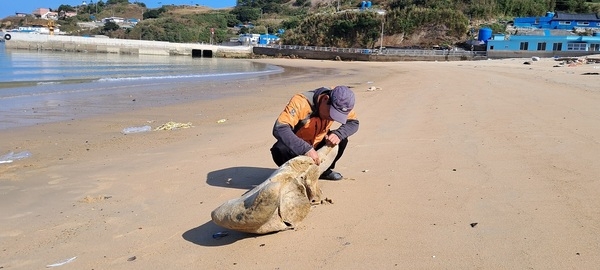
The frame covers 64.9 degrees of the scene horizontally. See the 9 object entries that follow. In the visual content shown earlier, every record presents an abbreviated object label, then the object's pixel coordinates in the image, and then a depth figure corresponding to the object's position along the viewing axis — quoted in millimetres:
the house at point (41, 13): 176500
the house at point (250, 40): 87700
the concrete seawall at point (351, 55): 49000
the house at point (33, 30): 106862
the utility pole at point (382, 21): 65775
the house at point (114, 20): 139475
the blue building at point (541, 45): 46219
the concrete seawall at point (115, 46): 71875
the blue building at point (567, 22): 55250
